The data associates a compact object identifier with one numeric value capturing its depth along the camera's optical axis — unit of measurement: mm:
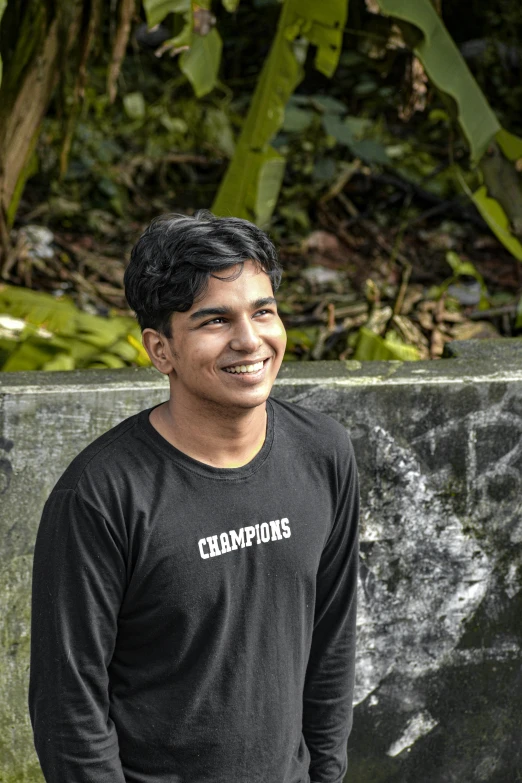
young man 3121
